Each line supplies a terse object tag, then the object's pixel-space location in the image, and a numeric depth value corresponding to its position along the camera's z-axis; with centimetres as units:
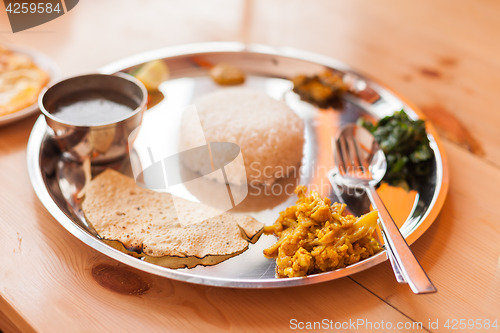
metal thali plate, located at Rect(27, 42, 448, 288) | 50
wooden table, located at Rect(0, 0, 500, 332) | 48
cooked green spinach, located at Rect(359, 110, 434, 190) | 59
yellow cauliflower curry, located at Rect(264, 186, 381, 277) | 48
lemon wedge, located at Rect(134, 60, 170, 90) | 67
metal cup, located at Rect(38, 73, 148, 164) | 56
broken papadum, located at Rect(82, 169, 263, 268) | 51
